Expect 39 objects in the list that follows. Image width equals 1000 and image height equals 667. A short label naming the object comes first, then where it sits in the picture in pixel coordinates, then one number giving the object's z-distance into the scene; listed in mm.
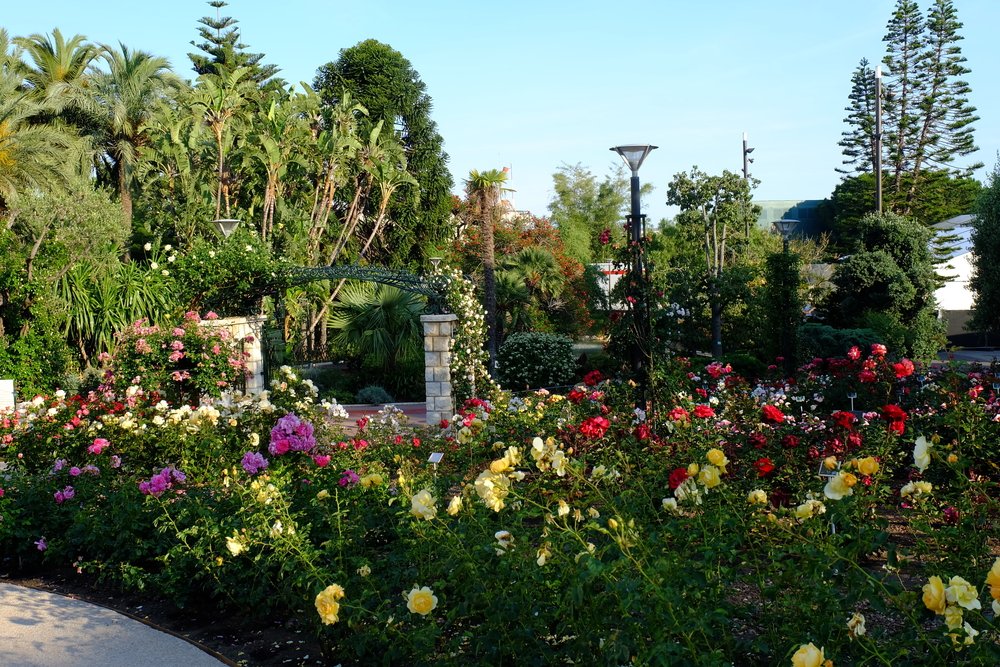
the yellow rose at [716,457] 2906
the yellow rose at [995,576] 2039
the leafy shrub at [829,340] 15945
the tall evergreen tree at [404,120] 26172
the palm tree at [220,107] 18109
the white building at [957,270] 33969
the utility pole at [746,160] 27867
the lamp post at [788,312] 15961
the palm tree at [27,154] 21047
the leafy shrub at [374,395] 15688
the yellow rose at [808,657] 2111
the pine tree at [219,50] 28500
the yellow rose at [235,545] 3837
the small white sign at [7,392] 11938
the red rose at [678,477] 3504
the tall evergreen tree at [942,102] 32688
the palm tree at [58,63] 25297
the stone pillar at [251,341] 12398
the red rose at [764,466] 4094
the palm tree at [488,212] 16828
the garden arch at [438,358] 11445
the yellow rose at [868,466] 2719
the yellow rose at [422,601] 2914
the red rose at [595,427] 5386
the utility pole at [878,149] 18875
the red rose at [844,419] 4895
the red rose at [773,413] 4652
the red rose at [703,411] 5153
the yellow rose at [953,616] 2219
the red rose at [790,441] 4992
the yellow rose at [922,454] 2857
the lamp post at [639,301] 7727
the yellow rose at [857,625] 2529
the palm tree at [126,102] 25188
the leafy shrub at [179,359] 10883
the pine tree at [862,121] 36000
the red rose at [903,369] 5535
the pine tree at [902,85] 32781
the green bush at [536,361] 16656
